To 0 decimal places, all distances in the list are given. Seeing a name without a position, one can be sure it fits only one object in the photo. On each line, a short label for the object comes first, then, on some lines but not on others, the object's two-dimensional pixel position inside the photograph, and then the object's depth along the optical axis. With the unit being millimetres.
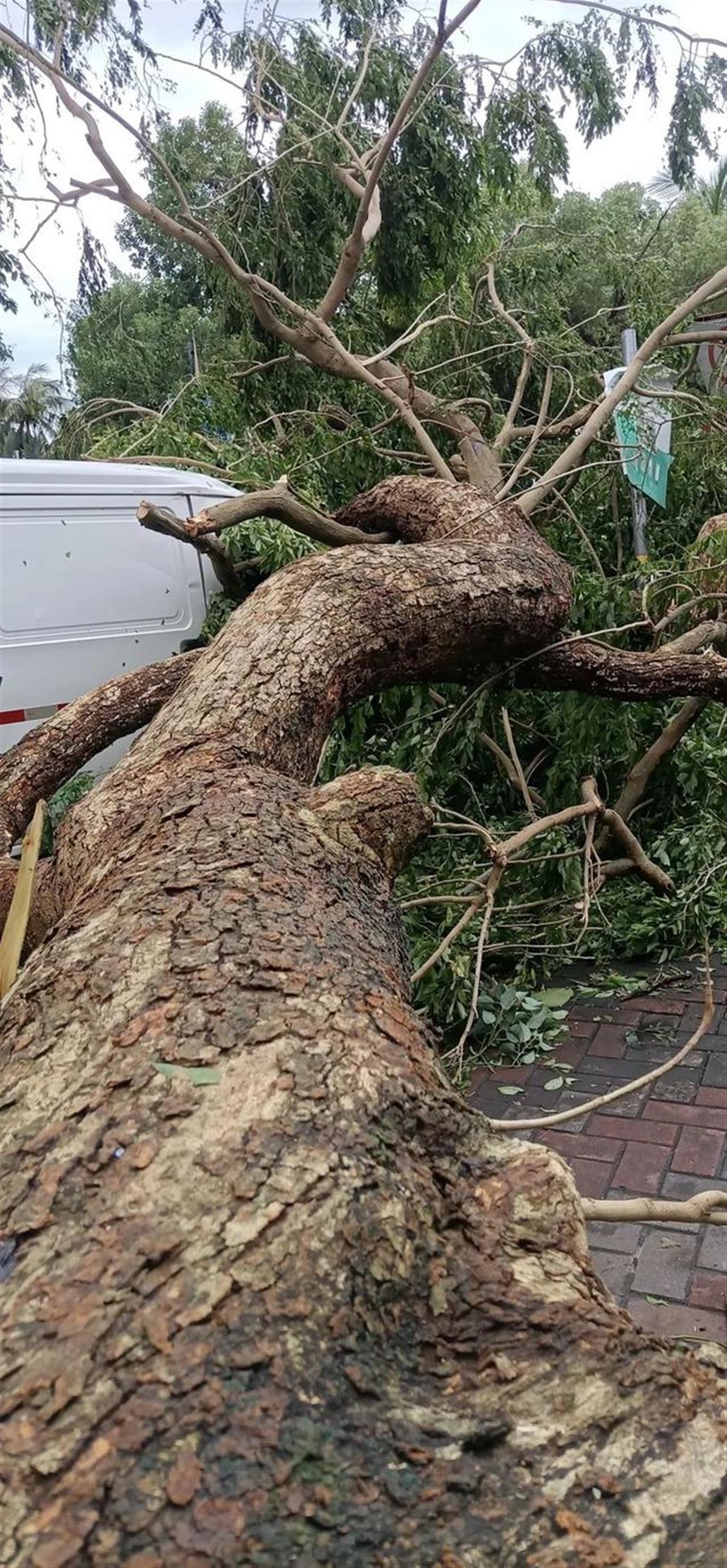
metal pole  5207
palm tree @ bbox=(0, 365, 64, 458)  18766
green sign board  4875
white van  5621
